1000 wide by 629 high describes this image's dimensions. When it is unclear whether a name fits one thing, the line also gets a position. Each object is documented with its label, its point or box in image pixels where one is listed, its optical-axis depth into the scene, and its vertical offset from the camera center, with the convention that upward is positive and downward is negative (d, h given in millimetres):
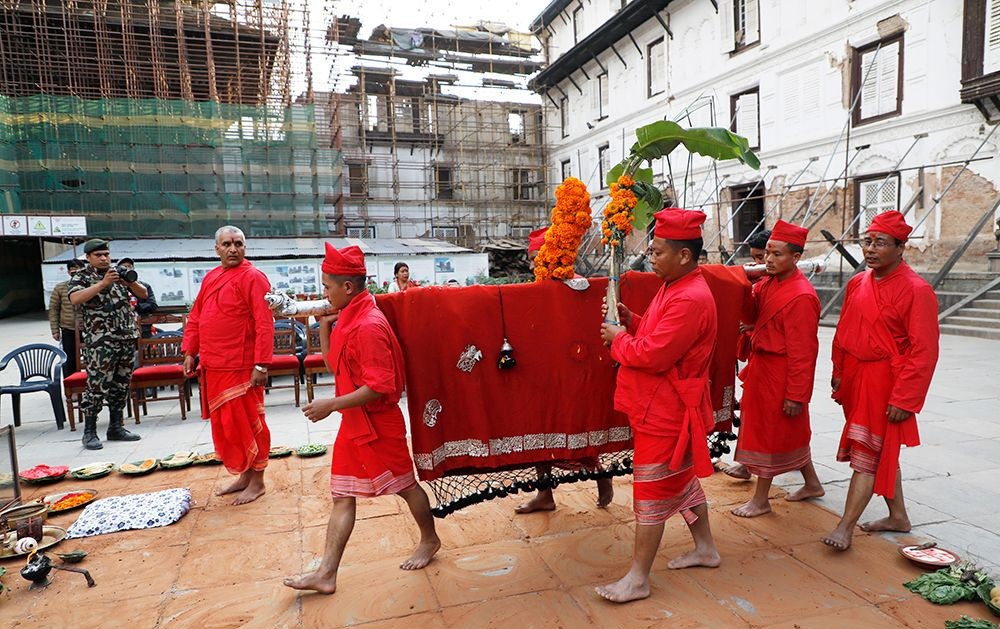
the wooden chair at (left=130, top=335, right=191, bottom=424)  6383 -978
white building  12305 +3995
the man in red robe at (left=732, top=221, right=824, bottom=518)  3385 -663
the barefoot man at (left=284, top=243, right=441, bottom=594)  2814 -721
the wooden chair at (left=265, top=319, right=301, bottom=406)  7109 -1009
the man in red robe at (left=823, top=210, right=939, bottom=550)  2934 -561
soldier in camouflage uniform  5449 -541
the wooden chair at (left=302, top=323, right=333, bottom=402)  7112 -1051
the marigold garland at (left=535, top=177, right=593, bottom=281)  2992 +167
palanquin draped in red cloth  2998 -574
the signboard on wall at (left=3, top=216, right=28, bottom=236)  16562 +1648
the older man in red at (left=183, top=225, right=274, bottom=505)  4043 -521
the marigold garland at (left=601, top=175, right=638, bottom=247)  2979 +246
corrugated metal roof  16859 +830
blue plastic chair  6203 -966
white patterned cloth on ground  3651 -1479
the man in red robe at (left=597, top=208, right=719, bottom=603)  2604 -559
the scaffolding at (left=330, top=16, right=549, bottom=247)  25984 +5822
